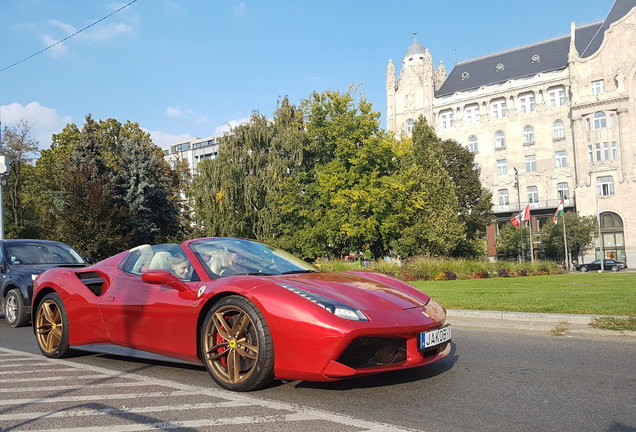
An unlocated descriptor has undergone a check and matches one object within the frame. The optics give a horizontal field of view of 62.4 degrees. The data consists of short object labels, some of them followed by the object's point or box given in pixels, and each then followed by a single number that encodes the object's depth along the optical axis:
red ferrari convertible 4.02
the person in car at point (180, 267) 5.05
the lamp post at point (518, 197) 61.58
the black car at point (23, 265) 9.77
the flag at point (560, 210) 44.96
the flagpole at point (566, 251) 54.98
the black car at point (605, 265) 55.59
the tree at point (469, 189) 56.69
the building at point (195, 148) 115.12
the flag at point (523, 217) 38.88
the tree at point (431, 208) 36.78
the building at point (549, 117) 61.88
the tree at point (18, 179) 45.66
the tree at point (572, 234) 58.09
